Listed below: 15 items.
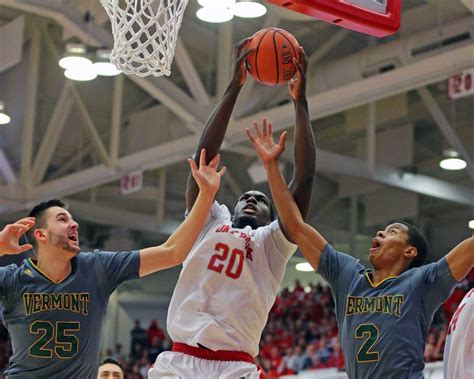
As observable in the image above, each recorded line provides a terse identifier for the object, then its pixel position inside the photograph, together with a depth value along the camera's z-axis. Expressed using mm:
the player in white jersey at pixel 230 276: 5496
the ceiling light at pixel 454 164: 15211
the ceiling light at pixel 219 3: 9672
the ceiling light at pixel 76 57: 11219
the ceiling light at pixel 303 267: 21355
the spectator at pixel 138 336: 21247
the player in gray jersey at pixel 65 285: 5066
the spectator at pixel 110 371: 7293
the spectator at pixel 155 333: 20453
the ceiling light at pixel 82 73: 11258
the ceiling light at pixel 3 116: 14822
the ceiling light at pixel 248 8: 9930
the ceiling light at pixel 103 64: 11109
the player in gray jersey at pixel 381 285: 5188
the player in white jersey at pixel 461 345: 5090
